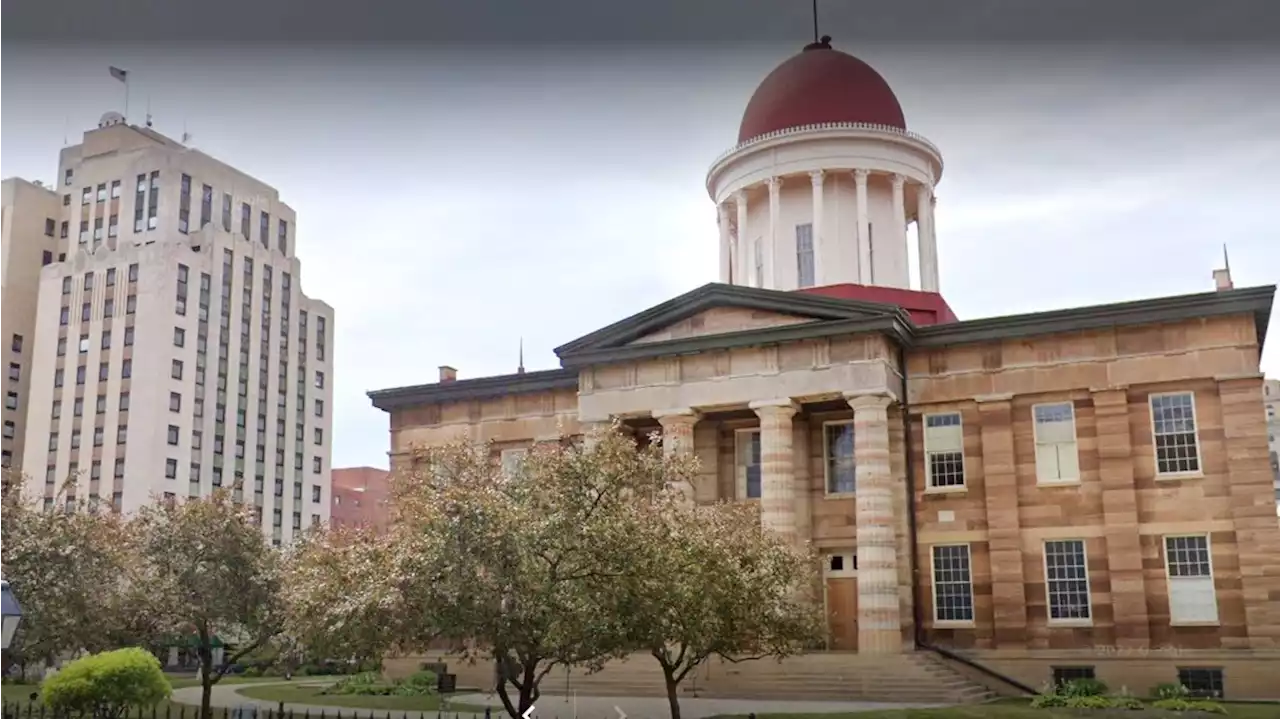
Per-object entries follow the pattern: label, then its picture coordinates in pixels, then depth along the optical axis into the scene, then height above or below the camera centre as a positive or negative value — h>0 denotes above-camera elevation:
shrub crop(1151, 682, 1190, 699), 34.28 -3.40
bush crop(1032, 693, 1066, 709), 32.41 -3.45
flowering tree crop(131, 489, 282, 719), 33.84 +0.34
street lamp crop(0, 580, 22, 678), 19.00 -0.49
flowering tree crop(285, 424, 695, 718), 22.02 +0.33
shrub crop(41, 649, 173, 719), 26.06 -2.21
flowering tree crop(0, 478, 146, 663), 33.59 +0.05
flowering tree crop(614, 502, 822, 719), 23.88 -0.23
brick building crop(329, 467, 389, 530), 126.25 +9.67
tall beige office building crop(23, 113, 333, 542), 88.44 +19.16
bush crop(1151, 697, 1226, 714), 30.42 -3.43
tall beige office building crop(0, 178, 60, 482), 95.81 +24.24
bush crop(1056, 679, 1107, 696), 33.75 -3.24
